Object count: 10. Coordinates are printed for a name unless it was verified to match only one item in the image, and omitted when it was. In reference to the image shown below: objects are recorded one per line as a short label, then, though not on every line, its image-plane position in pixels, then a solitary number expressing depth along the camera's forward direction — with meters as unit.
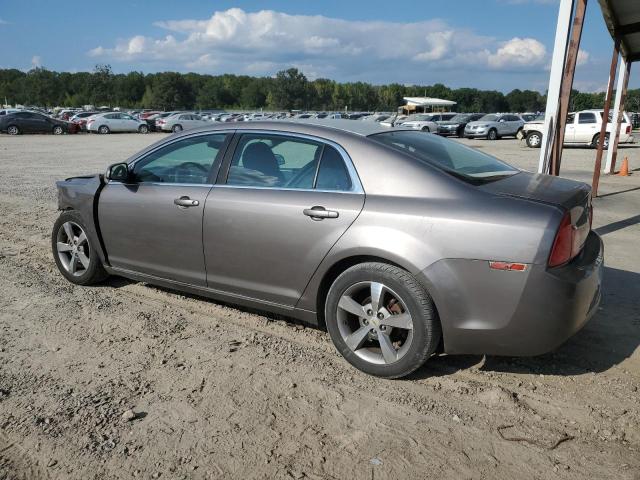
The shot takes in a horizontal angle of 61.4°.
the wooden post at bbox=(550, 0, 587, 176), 6.44
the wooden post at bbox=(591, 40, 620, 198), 10.45
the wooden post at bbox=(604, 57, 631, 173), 13.70
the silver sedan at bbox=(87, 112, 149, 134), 39.19
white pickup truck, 23.41
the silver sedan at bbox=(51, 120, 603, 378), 2.95
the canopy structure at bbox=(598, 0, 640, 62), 8.82
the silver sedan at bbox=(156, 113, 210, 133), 40.78
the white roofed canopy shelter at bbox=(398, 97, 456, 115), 64.50
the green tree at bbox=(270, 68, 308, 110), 102.69
